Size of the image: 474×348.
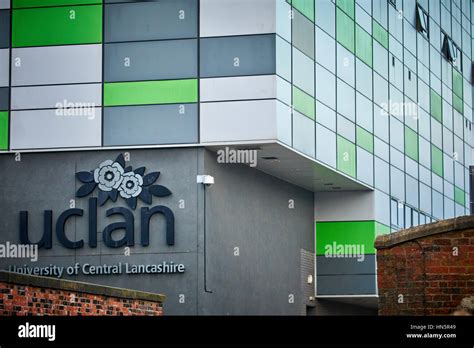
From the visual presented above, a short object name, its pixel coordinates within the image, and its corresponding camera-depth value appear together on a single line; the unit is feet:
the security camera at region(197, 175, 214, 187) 108.58
